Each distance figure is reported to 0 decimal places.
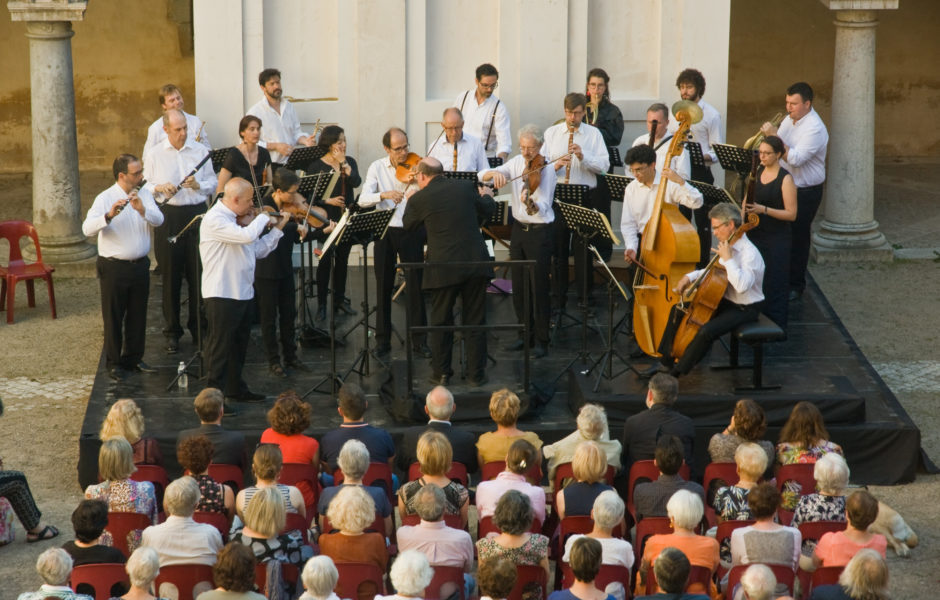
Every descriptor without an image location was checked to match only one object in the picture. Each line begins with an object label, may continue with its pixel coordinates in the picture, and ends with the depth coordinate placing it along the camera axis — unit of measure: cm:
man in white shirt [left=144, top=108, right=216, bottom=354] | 2291
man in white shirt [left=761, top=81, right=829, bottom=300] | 2539
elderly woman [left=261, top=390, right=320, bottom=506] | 1655
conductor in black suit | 2033
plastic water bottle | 2123
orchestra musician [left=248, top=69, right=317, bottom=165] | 2528
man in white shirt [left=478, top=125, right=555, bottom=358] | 2233
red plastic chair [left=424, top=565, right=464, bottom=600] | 1390
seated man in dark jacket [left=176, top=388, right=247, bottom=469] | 1675
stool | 1998
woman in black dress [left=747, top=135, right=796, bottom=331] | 2236
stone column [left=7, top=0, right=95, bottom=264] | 2795
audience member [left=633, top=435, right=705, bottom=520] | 1525
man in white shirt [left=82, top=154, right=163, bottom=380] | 2100
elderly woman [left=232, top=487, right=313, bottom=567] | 1413
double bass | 2061
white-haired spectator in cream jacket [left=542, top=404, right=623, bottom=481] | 1631
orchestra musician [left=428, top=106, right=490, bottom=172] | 2398
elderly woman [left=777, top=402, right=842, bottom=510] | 1658
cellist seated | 1983
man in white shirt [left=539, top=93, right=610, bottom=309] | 2369
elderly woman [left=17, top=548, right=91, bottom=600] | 1289
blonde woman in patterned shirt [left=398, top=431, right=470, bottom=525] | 1520
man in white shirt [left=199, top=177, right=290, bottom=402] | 1964
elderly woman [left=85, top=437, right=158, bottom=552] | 1545
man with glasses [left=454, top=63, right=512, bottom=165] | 2556
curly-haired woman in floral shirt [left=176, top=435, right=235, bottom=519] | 1541
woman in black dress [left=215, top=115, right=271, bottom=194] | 2267
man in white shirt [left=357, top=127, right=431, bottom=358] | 2216
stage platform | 1984
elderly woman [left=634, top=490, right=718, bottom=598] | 1411
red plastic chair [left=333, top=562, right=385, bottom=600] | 1366
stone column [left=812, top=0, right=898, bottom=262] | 2928
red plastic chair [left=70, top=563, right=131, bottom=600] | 1384
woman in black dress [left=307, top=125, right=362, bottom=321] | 2297
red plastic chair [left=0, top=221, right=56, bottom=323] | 2611
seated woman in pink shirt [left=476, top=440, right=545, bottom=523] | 1516
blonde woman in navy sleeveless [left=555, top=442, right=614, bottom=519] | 1523
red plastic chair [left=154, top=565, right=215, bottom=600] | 1393
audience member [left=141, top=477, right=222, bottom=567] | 1408
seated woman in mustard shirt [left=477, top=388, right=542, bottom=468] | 1661
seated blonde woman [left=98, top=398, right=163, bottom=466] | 1639
